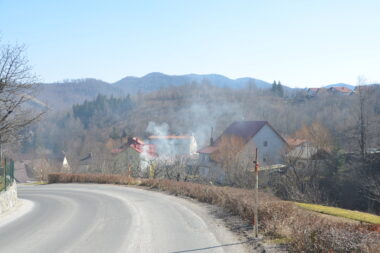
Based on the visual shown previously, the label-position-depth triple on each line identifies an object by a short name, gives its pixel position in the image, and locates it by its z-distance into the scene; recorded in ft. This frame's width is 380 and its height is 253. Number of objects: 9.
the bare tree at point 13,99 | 53.72
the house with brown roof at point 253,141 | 132.26
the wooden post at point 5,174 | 54.28
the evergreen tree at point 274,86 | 368.48
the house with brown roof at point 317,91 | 320.87
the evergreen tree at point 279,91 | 357.82
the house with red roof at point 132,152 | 148.13
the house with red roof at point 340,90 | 315.15
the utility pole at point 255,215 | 32.48
